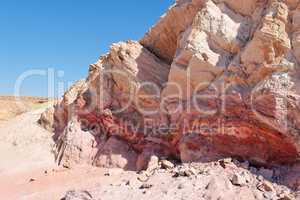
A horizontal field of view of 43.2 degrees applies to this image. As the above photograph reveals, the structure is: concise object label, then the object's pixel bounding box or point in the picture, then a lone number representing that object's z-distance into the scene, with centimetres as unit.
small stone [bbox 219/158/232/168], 757
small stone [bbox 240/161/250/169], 744
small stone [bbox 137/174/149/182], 787
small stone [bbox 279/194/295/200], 617
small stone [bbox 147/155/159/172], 856
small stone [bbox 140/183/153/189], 739
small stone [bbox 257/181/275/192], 663
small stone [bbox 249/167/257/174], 724
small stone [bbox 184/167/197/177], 744
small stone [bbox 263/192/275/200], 646
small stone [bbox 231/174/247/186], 683
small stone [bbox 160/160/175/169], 834
